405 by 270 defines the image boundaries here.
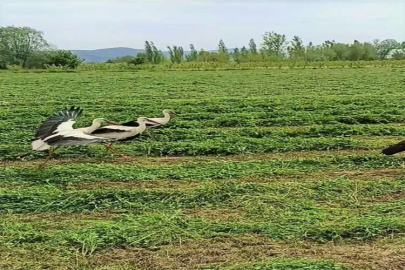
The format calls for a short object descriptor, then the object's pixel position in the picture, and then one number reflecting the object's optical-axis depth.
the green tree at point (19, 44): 47.50
